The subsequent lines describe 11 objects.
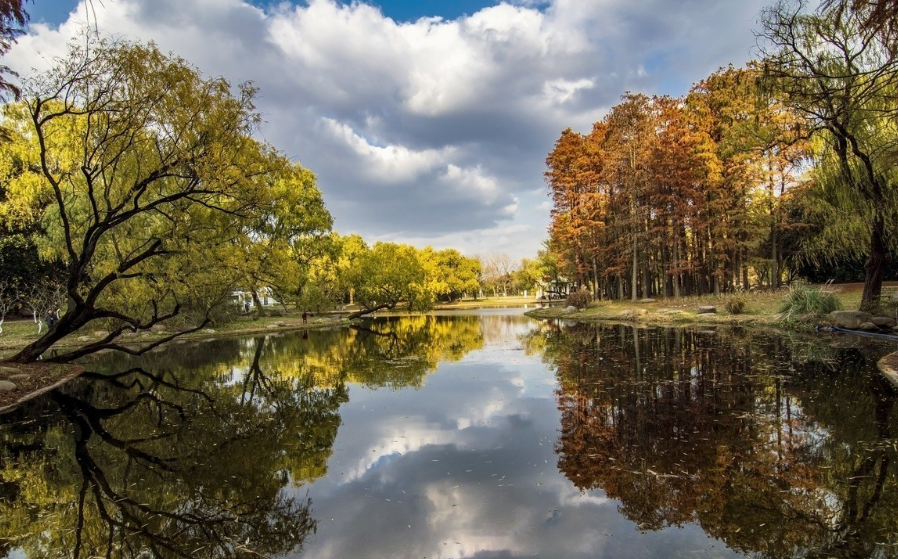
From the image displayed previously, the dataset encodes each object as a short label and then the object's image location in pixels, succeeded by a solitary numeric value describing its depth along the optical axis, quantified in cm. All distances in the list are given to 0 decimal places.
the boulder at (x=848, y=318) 1905
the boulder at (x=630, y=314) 3216
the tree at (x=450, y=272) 8319
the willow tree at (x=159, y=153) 1441
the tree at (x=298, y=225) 3947
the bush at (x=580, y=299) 4034
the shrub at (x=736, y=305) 2641
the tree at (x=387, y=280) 5094
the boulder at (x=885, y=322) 1809
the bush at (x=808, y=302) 2136
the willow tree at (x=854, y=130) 1552
